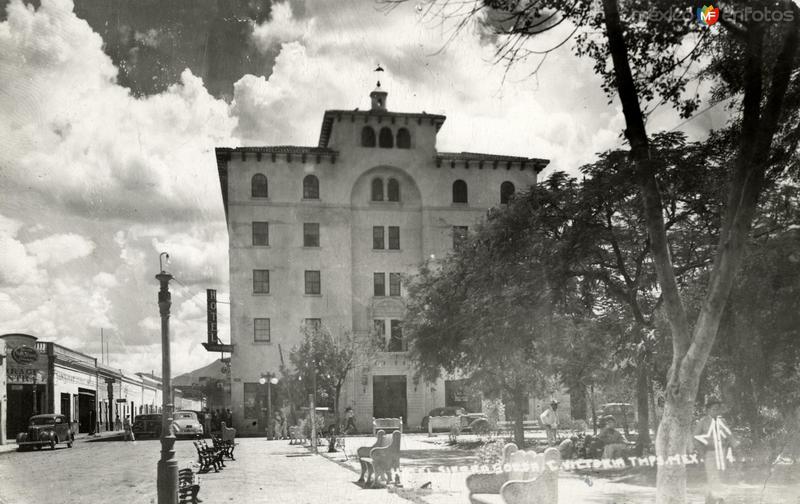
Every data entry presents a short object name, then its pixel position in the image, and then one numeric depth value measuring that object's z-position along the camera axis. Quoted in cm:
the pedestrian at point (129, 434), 3797
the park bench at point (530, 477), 818
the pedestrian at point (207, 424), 4393
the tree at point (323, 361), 4066
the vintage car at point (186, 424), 4031
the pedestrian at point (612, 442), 1765
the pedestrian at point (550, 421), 1806
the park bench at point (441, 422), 3925
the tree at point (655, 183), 816
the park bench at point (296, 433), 3209
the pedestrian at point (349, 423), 4036
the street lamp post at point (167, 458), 1180
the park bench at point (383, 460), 1502
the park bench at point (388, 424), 3578
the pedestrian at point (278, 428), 3759
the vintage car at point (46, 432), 3278
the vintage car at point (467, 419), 3588
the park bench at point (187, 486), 1217
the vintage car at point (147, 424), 4241
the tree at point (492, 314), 1725
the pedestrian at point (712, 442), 973
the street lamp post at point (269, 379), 3862
